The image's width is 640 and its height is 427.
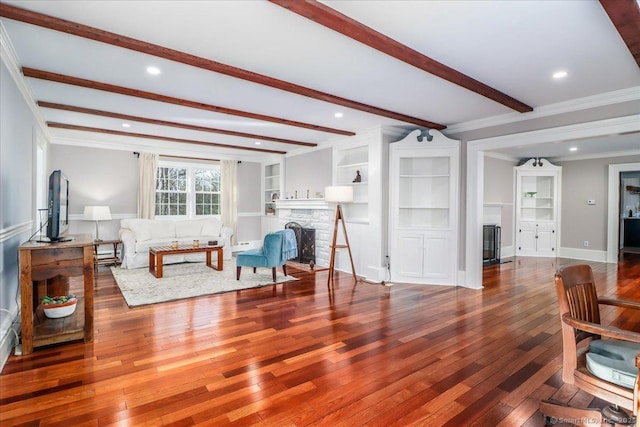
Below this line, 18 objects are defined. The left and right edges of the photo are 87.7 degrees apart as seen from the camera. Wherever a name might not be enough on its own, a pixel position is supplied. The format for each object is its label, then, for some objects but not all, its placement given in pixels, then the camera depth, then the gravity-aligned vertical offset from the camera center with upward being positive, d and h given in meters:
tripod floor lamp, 5.37 +0.26
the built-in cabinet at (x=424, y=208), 5.25 +0.07
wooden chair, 1.49 -0.71
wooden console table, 2.65 -0.56
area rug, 4.37 -1.09
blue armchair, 5.17 -0.70
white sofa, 6.11 -0.53
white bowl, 3.08 -0.94
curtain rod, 7.19 +1.25
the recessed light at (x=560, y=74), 3.17 +1.34
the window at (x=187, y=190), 7.75 +0.49
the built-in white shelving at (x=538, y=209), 8.12 +0.09
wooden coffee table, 5.36 -0.71
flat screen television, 2.94 +0.01
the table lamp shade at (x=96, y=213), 6.24 -0.06
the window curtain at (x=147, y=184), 7.23 +0.57
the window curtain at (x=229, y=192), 8.29 +0.46
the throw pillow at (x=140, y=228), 6.42 -0.36
